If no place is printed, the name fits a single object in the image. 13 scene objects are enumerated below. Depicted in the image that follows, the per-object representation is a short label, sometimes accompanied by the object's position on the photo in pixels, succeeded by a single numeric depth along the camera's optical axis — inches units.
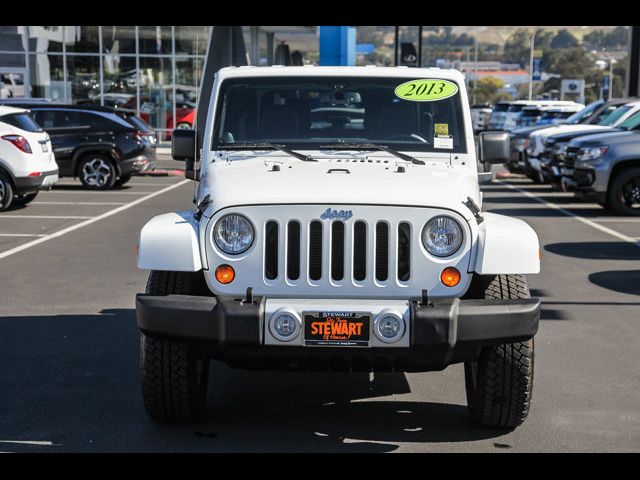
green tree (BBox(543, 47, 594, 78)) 4911.4
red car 1480.1
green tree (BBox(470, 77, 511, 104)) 4852.4
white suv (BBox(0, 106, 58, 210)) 663.1
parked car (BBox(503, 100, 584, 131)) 1285.7
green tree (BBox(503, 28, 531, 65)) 7364.7
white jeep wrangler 209.0
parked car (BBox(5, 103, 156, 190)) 854.5
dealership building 1475.1
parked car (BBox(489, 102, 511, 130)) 1580.3
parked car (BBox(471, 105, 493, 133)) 2028.4
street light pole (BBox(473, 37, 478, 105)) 4675.2
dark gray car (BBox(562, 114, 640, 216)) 674.2
